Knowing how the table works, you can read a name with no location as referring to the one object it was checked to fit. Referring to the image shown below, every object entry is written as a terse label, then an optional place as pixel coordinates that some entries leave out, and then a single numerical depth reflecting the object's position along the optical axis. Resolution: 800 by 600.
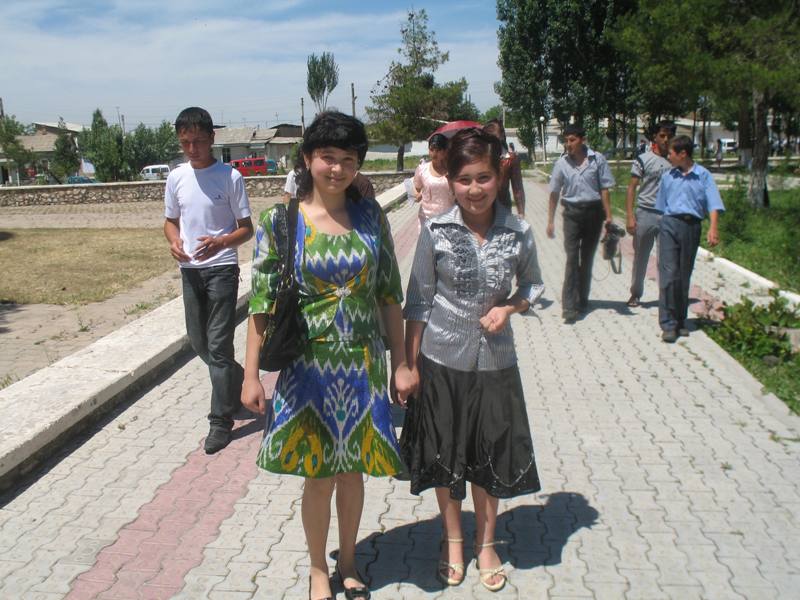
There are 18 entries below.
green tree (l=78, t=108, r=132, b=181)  51.97
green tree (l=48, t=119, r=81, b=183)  69.27
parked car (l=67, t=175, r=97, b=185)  57.54
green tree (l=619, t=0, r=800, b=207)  15.54
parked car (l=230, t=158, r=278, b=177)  58.34
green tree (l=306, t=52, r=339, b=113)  88.62
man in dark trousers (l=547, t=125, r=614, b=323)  8.08
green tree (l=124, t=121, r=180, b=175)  61.50
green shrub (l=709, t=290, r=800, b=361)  7.07
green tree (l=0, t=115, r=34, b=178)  60.88
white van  56.25
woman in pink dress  6.62
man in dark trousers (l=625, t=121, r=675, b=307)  8.20
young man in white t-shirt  4.93
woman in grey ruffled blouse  3.29
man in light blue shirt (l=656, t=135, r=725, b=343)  7.26
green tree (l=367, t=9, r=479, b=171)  51.88
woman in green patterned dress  3.07
